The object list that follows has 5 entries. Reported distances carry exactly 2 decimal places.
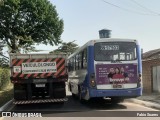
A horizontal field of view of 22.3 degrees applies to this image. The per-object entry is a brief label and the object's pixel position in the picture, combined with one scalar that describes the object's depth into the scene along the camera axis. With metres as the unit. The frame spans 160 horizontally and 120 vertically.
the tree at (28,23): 56.62
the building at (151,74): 28.05
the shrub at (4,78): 35.91
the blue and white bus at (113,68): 17.88
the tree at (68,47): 97.26
